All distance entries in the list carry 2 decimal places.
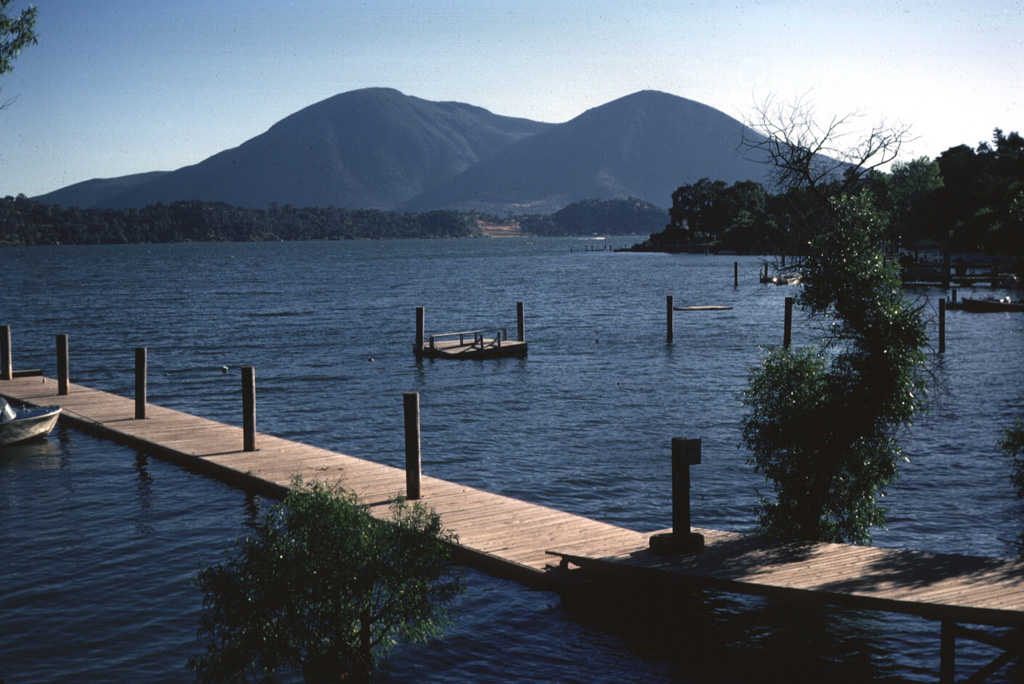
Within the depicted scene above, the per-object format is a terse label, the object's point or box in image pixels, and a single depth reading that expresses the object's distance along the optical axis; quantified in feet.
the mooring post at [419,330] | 155.43
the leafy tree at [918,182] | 409.88
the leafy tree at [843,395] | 45.78
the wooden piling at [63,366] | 94.84
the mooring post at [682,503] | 42.34
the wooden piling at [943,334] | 153.38
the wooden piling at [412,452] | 56.70
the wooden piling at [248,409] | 69.97
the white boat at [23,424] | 77.92
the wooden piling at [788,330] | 164.14
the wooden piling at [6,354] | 108.99
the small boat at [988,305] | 217.56
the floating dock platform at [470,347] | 148.66
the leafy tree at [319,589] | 30.30
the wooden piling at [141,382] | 85.05
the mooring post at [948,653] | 35.81
